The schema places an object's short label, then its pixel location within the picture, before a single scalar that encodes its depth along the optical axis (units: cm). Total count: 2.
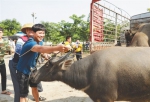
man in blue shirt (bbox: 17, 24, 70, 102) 365
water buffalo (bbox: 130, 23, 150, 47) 525
